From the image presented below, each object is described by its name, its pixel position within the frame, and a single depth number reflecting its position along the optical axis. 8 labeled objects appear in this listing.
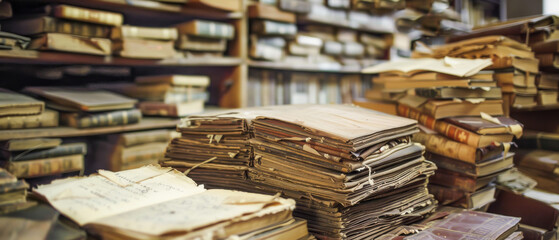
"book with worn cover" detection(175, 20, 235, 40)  2.39
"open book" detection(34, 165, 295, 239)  0.68
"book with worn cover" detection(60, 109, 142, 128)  1.96
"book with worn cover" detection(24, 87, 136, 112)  1.92
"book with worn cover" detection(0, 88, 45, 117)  1.72
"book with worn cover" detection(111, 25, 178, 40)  2.05
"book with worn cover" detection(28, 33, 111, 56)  1.84
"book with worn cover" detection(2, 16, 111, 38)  1.84
